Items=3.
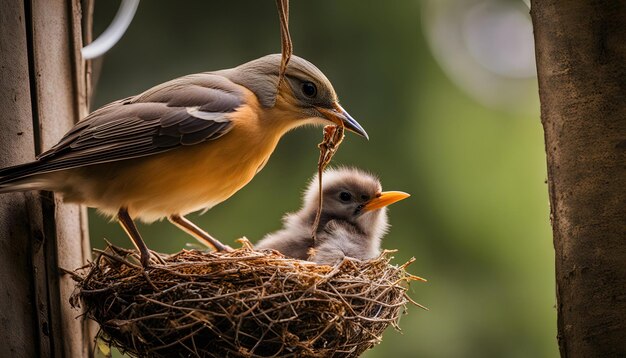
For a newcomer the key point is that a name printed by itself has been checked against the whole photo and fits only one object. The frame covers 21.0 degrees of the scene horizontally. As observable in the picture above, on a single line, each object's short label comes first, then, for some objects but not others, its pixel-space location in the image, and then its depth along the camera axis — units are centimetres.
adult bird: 755
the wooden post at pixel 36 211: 699
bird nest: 682
